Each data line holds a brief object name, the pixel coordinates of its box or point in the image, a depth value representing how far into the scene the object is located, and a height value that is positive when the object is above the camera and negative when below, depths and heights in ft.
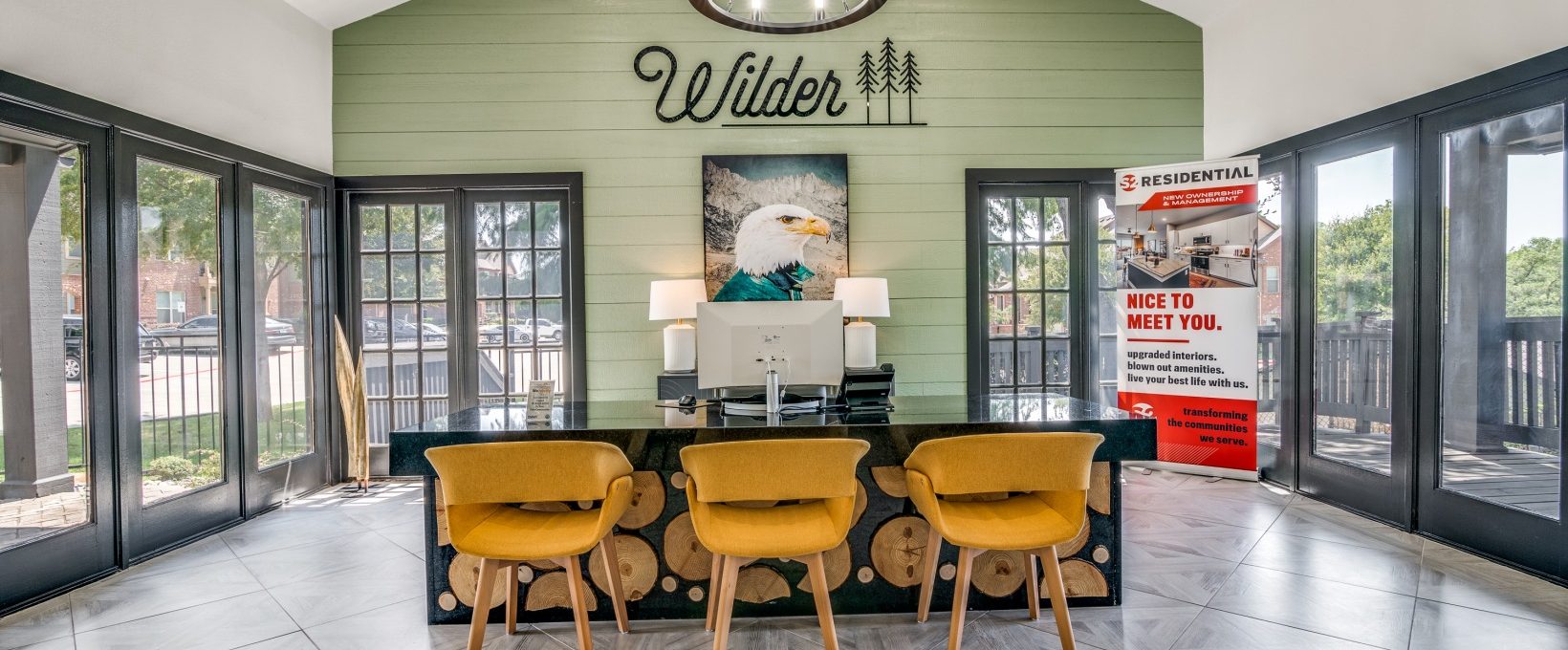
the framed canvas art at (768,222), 15.46 +2.25
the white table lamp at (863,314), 14.40 +0.12
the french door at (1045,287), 16.11 +0.73
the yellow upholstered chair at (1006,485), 7.11 -1.80
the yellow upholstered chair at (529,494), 6.99 -1.81
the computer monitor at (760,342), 9.05 -0.30
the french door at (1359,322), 11.80 -0.17
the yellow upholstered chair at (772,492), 6.82 -1.78
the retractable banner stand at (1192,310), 14.11 +0.13
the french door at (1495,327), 9.80 -0.24
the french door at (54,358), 9.30 -0.43
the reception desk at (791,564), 8.49 -3.08
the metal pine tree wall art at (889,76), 15.64 +5.64
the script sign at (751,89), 15.49 +5.32
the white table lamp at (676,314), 14.35 +0.17
